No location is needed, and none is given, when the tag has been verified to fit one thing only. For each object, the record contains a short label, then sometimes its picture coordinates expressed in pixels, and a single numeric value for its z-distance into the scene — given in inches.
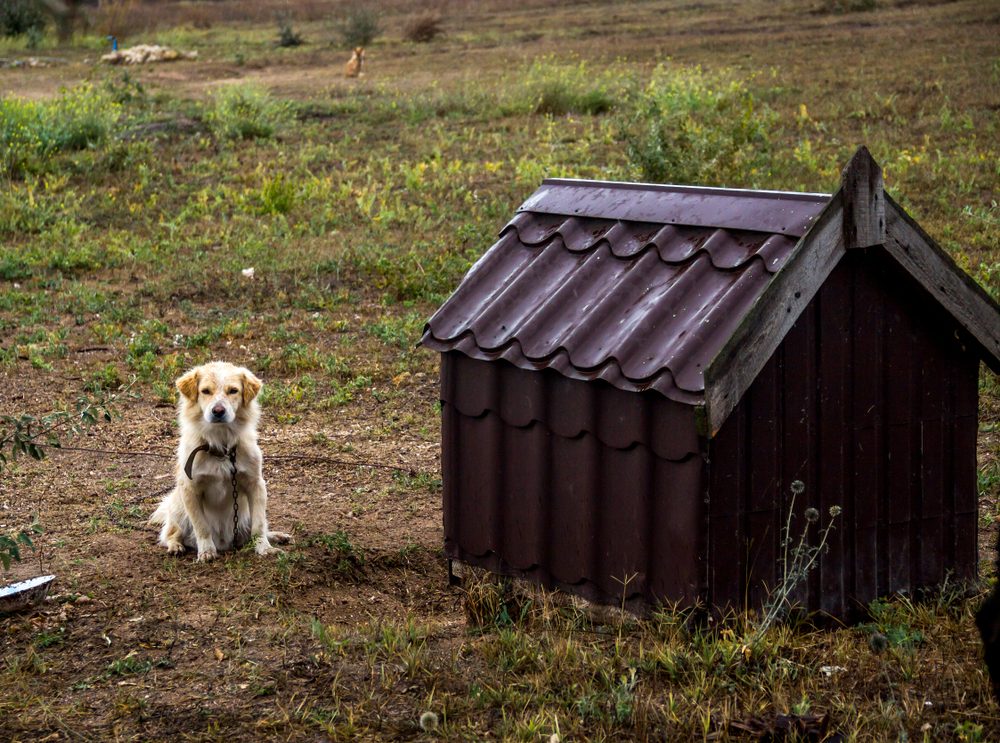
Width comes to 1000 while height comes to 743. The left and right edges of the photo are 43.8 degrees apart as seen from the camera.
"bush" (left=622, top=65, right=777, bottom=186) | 494.6
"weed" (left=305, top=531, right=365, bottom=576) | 237.8
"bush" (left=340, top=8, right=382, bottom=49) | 1241.4
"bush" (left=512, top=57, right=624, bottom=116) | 733.3
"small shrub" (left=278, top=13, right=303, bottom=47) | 1262.3
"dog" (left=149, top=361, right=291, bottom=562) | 243.1
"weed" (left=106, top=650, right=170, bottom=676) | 181.3
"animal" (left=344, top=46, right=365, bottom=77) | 962.1
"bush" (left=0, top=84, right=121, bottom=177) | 577.0
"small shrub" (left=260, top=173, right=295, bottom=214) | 533.6
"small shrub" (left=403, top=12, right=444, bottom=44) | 1262.3
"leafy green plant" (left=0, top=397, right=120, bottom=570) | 183.9
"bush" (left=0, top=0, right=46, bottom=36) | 1217.2
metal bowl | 207.9
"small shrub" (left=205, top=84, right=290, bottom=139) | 679.1
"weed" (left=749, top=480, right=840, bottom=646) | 171.9
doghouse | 180.7
